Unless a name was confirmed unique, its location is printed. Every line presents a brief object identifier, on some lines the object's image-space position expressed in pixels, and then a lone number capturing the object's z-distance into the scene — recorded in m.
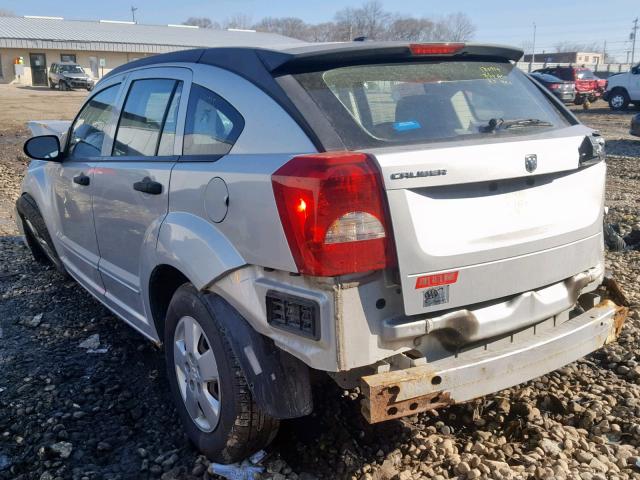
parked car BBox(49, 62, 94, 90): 42.28
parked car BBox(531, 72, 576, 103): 27.86
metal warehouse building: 50.81
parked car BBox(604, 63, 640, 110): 25.27
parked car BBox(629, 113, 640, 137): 14.36
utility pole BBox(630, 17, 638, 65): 93.06
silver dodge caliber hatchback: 2.34
